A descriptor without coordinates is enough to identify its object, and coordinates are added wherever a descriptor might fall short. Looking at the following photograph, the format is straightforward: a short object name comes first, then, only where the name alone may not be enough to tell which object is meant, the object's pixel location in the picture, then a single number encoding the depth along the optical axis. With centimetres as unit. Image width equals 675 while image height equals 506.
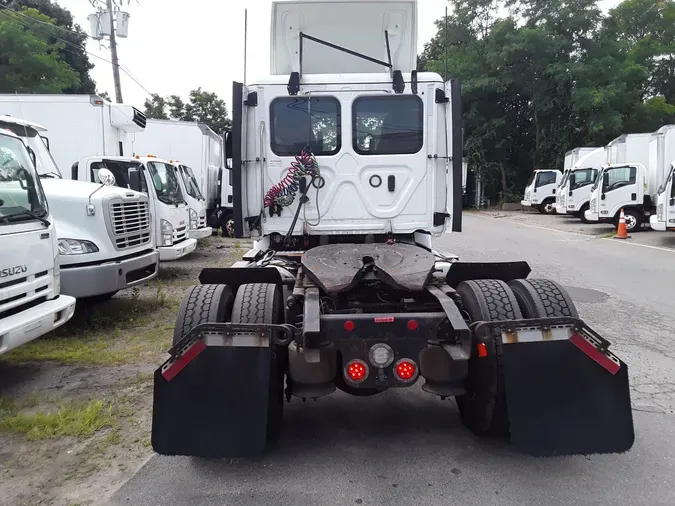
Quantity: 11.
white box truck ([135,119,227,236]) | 1686
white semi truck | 329
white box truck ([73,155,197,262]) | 1005
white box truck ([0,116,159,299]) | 650
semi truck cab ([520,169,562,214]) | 3012
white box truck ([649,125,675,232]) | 1441
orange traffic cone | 1717
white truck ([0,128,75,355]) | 453
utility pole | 2069
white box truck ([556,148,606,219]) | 2336
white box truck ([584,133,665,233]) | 1895
